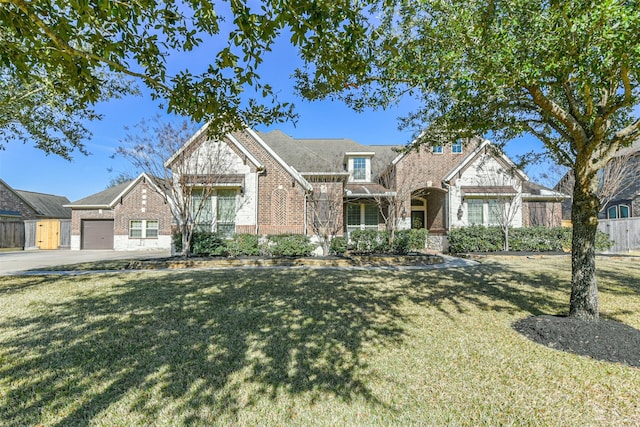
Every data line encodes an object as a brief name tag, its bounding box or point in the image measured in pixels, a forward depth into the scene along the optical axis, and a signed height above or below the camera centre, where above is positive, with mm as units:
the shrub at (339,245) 14227 -1036
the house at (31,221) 25797 +136
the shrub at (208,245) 13953 -1002
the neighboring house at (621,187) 15812 +2129
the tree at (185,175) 13344 +2054
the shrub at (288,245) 13859 -1012
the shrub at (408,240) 15188 -883
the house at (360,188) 15805 +1934
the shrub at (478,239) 15773 -864
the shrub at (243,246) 13859 -1042
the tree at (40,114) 8180 +3197
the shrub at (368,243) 15156 -1003
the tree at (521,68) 3553 +2075
